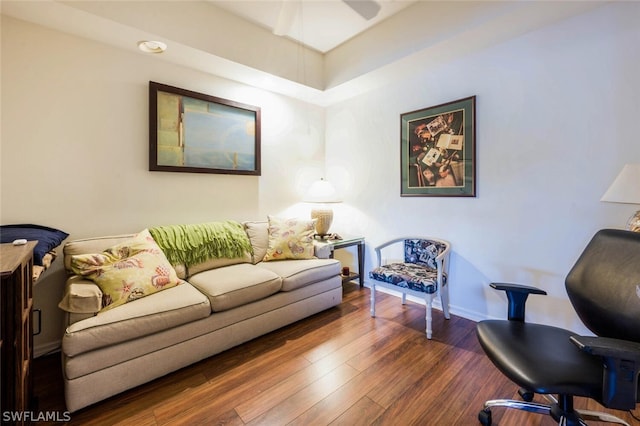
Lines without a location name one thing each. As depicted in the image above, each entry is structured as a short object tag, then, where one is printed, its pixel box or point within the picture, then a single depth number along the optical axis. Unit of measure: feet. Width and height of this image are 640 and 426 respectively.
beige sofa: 4.71
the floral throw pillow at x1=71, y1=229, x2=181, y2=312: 5.43
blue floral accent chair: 7.27
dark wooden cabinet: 3.30
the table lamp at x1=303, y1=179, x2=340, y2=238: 10.55
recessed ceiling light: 7.10
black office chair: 3.16
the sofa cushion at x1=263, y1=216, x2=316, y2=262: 8.75
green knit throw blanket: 7.30
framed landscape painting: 7.90
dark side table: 9.90
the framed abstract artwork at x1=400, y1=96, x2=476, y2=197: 8.05
